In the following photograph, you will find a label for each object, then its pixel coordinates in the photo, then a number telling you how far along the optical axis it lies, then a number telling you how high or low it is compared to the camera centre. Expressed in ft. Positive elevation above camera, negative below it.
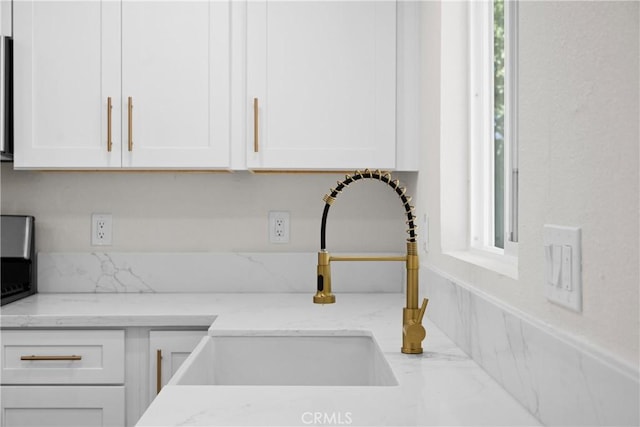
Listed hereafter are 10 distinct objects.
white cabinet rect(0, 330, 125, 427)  5.93 -1.61
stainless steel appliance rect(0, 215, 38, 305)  7.00 -0.44
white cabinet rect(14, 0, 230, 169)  6.71 +1.53
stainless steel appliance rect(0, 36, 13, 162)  6.63 +1.32
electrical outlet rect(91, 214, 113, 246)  7.72 -0.17
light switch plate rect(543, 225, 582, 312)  2.76 -0.23
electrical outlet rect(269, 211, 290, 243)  7.77 -0.11
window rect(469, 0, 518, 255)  4.86 +0.80
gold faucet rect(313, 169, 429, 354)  4.45 -0.51
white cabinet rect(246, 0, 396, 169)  6.74 +1.50
